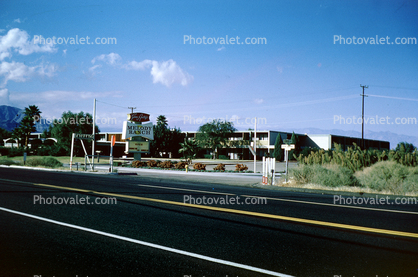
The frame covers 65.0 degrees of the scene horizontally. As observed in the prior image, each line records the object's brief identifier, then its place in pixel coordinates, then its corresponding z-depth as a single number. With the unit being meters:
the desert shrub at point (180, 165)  31.09
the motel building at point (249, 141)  75.62
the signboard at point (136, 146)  39.37
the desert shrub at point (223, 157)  76.90
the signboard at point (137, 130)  39.19
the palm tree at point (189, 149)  42.78
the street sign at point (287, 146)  16.35
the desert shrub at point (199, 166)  29.85
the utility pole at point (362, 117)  53.97
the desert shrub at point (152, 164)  33.83
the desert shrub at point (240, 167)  30.90
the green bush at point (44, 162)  31.97
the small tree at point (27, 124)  68.62
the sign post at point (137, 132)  39.34
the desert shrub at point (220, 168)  29.62
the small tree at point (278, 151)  66.12
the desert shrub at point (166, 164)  32.31
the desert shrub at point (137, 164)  34.53
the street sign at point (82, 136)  28.24
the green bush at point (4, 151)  66.82
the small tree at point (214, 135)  75.94
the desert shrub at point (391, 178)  13.87
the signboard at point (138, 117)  40.28
